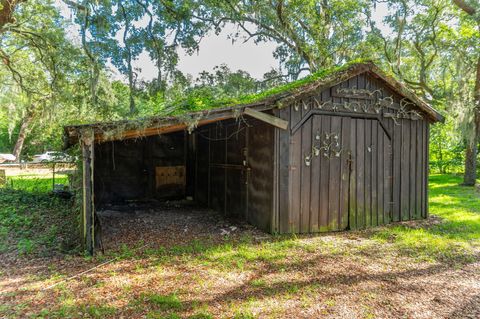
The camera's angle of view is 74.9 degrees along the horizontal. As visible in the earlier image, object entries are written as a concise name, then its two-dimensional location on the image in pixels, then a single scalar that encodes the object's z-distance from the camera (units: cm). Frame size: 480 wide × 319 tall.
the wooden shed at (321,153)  550
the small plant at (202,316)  285
